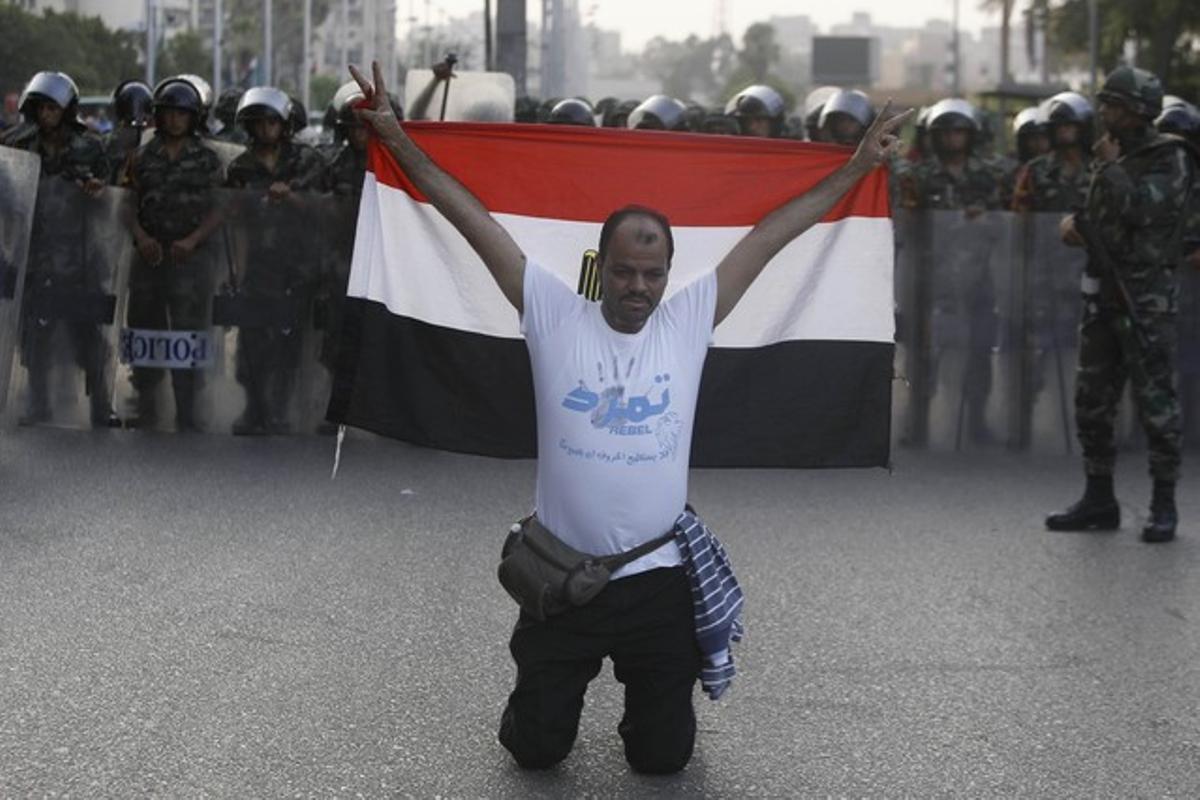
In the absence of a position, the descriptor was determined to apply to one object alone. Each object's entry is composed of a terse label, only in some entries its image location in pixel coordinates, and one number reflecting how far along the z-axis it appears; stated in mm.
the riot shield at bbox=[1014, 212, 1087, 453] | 12844
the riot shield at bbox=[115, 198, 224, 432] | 12352
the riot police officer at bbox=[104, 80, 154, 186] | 14781
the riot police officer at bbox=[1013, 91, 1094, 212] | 13320
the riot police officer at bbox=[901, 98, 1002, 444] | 12898
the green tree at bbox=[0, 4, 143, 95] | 35531
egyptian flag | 6785
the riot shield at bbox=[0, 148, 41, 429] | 11016
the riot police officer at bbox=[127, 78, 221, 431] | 12312
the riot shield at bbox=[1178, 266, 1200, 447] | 12695
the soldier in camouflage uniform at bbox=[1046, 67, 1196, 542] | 9680
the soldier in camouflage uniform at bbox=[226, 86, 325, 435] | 12477
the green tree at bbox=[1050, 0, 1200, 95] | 45688
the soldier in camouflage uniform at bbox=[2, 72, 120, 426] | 12258
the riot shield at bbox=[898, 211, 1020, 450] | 12875
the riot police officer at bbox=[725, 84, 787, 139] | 15312
